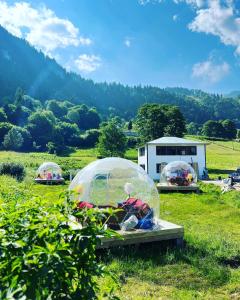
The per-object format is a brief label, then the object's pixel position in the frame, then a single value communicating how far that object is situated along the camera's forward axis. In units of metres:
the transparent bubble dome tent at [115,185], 11.45
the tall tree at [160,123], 66.25
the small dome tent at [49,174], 31.29
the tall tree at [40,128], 110.14
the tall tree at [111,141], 68.75
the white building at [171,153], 43.53
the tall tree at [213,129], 117.50
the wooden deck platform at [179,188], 24.02
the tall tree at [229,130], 117.06
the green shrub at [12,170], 30.32
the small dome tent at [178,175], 24.84
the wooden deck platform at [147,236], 9.01
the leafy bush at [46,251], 2.61
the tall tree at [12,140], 98.06
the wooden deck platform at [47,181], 31.07
